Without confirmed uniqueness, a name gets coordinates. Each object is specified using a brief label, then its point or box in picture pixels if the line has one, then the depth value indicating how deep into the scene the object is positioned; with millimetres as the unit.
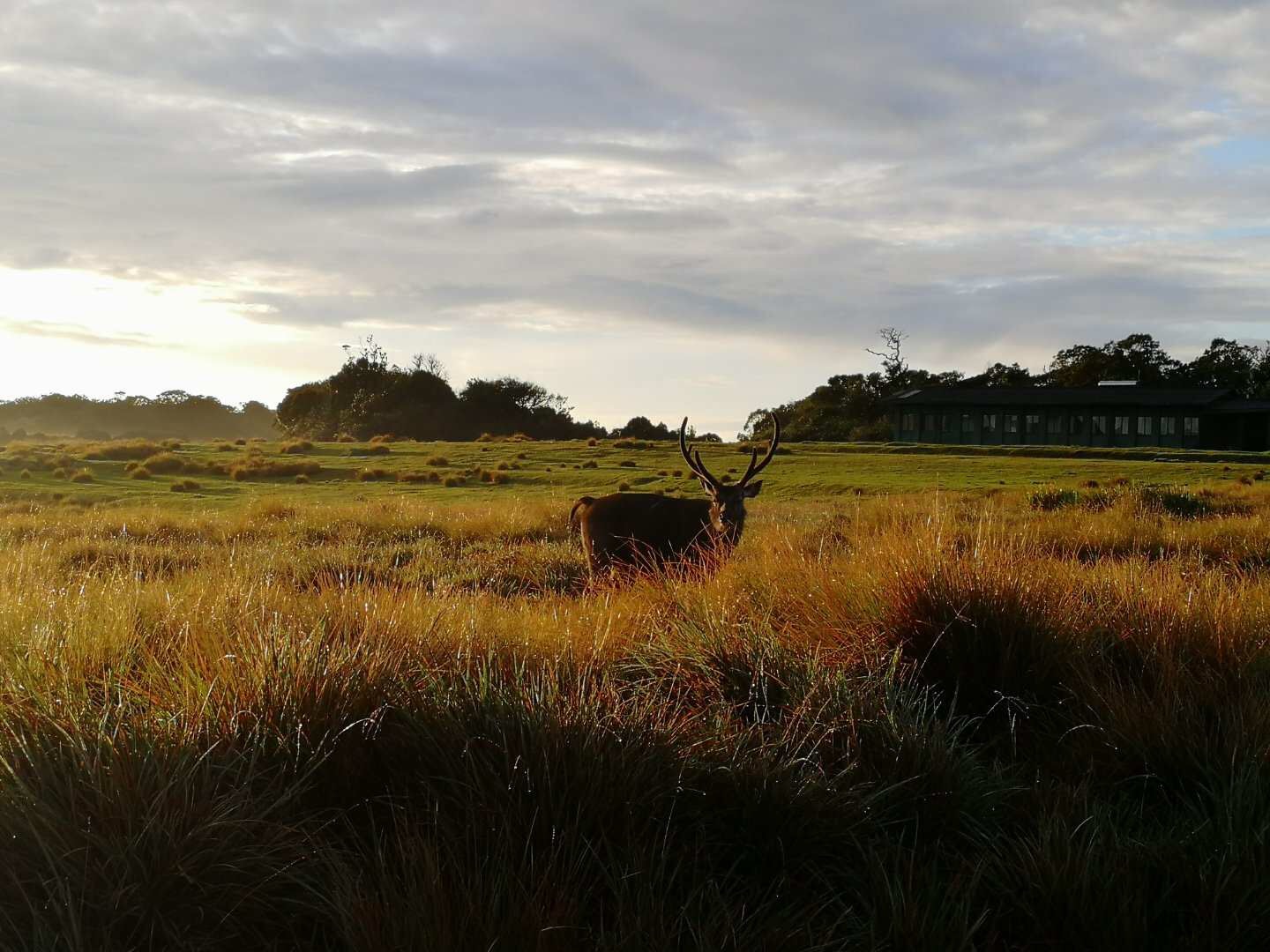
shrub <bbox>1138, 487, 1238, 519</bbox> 16967
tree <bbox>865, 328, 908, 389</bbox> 79688
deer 11289
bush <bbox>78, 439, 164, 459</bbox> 35031
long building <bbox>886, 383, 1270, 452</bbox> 58594
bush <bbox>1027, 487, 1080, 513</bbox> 18656
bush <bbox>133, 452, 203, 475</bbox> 31438
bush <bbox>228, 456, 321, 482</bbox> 30484
